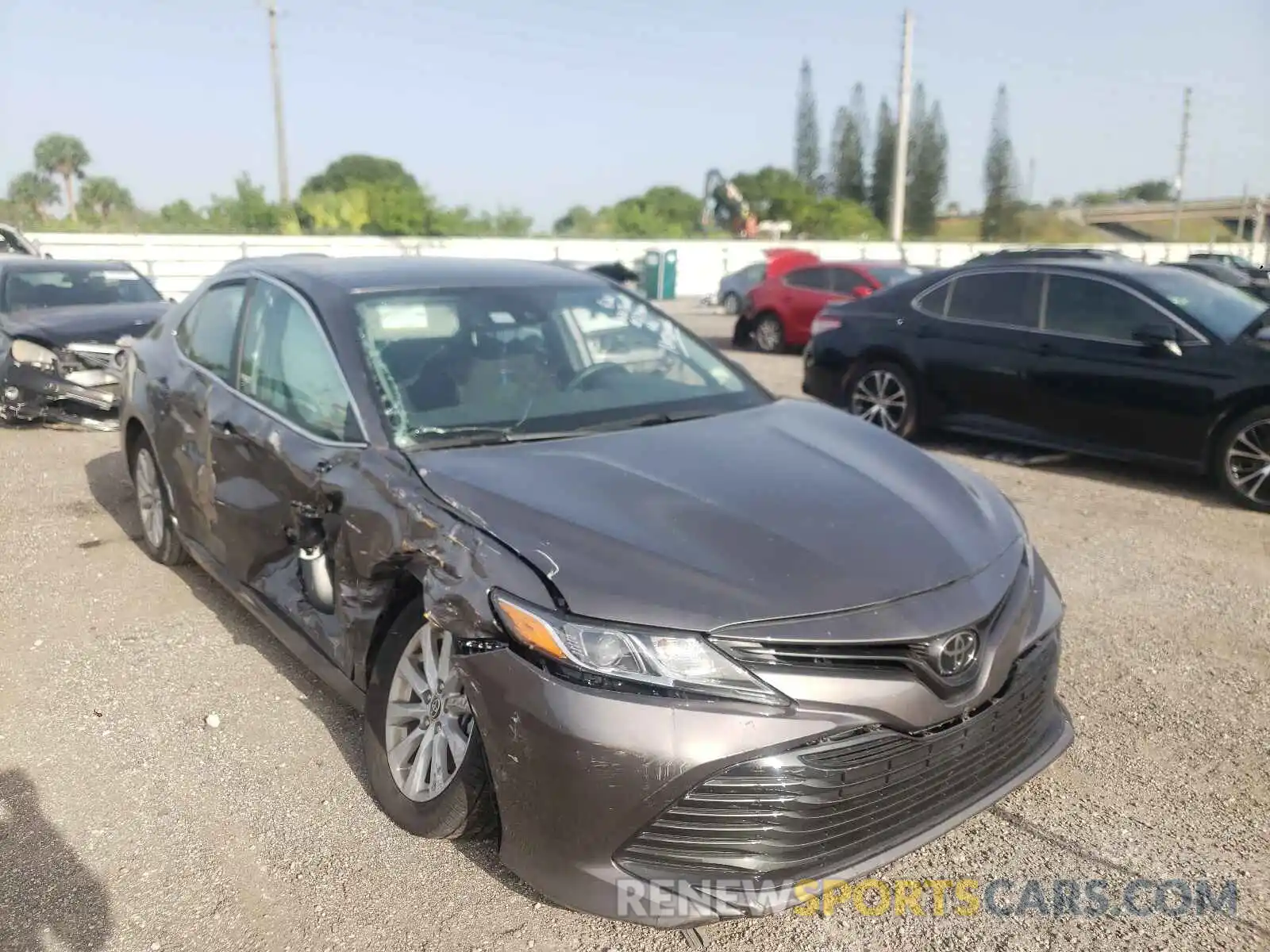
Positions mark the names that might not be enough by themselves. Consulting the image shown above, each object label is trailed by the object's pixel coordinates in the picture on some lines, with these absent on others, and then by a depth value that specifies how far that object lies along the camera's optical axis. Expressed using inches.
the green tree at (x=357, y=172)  2657.5
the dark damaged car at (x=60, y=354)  323.6
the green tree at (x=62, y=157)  2174.0
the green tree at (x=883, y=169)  2861.7
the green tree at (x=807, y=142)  2942.9
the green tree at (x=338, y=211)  1581.0
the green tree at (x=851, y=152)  2908.5
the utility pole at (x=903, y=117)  1316.4
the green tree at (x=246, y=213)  1561.3
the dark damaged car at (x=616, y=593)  85.2
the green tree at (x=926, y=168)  2763.3
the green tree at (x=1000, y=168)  2699.3
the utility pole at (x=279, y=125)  1478.8
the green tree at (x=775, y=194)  2496.3
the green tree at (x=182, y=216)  1628.9
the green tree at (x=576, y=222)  2292.0
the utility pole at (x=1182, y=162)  1941.4
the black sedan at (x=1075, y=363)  247.4
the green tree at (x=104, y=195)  2074.3
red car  608.7
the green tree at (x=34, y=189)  2126.0
